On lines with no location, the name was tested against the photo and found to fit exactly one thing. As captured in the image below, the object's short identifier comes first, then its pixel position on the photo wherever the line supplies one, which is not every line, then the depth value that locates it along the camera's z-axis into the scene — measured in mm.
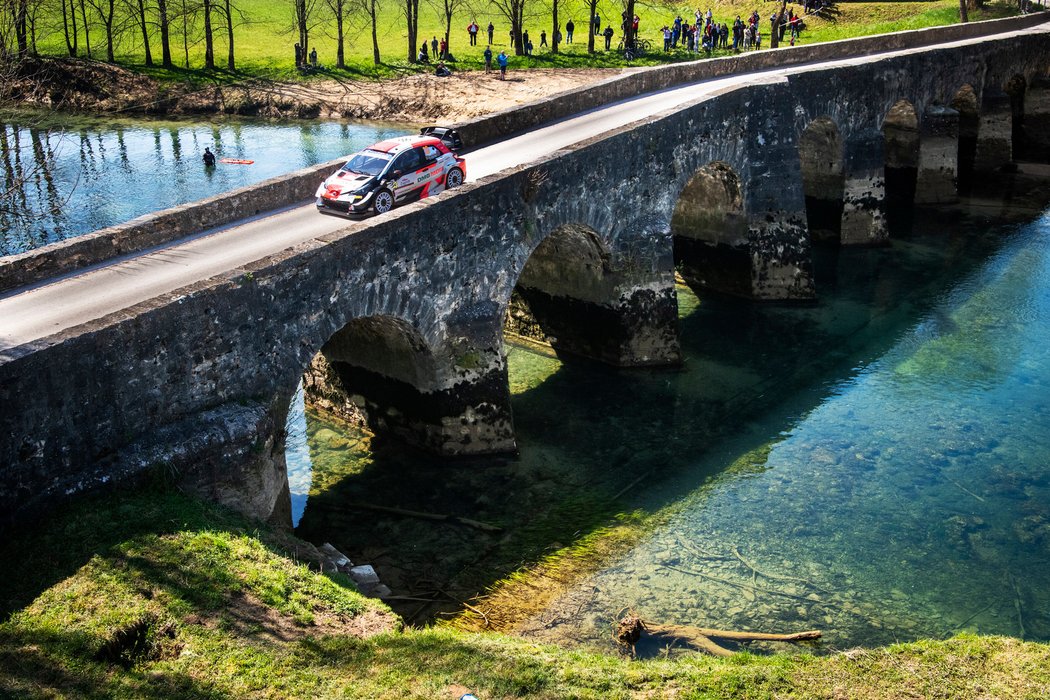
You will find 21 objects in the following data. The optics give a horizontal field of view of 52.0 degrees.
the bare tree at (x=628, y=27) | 55344
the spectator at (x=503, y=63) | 51188
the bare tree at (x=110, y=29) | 50062
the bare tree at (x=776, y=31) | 50903
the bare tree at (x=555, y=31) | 55466
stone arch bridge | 14016
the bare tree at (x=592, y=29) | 56081
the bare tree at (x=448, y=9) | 56031
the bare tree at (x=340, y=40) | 53656
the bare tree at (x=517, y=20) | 54281
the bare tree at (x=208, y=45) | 51859
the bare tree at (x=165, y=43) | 51781
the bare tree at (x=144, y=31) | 51375
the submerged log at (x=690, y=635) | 15273
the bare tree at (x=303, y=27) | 53750
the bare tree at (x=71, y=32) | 49781
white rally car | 20734
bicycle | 55188
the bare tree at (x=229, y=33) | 52438
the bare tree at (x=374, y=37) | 54344
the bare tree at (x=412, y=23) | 53719
